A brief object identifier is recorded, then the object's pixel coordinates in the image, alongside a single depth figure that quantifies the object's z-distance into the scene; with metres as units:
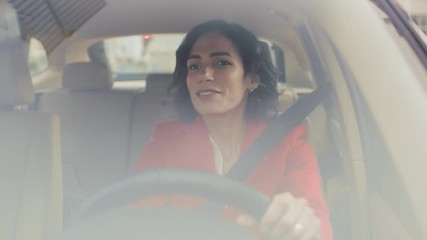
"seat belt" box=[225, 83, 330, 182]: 1.56
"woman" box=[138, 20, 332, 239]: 1.59
